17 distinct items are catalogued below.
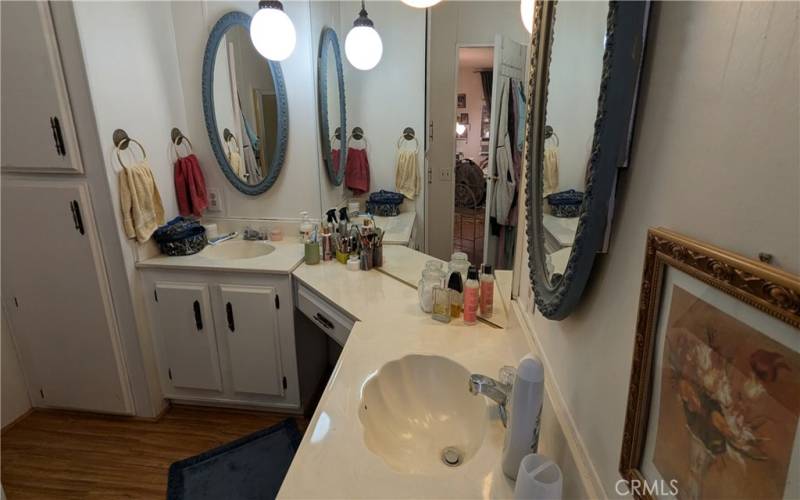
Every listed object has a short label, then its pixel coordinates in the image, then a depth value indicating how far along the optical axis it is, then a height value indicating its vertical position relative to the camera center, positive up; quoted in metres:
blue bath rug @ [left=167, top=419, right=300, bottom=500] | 1.71 -1.43
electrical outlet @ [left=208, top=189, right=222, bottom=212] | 2.35 -0.34
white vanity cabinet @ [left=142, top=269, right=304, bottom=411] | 2.00 -0.97
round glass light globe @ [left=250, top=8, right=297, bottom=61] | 1.84 +0.47
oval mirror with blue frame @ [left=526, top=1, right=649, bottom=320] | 0.50 +0.01
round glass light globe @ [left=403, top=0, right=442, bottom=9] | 1.51 +0.49
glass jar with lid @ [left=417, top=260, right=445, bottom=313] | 1.49 -0.52
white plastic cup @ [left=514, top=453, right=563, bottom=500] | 0.63 -0.53
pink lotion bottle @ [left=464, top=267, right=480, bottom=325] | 1.37 -0.52
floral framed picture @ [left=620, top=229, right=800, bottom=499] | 0.31 -0.22
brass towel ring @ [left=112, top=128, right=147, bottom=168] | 1.83 +0.00
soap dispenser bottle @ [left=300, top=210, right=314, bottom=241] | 2.13 -0.46
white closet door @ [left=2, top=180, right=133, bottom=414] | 1.84 -0.75
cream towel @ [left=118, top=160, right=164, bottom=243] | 1.87 -0.28
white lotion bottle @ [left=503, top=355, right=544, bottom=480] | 0.72 -0.48
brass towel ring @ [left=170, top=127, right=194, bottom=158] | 2.20 +0.01
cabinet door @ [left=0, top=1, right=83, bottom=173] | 1.61 +0.18
